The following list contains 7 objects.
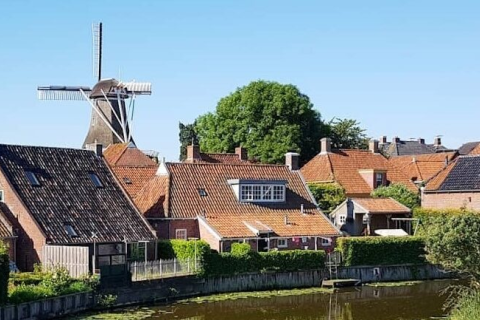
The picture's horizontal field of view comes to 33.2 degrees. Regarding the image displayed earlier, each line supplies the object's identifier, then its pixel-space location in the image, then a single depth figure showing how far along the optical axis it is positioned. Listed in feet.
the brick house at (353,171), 208.33
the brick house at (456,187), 189.37
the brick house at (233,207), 155.33
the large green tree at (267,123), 242.78
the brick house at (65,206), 131.54
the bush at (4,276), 99.97
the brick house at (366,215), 185.37
